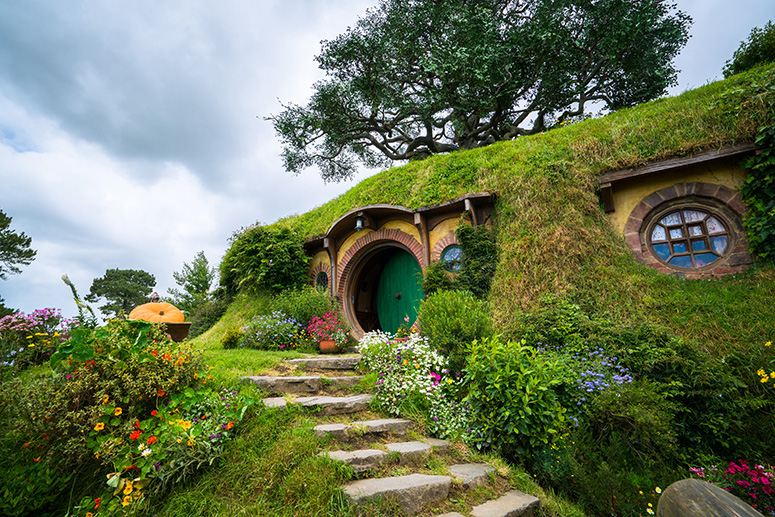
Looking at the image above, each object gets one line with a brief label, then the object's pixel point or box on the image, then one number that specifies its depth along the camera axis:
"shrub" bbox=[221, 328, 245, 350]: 7.16
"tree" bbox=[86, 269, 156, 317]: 26.81
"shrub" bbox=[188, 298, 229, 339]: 11.35
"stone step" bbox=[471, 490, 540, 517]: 2.53
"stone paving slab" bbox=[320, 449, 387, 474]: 2.75
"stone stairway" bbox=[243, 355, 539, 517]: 2.53
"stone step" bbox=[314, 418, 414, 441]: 3.15
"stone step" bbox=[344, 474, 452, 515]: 2.46
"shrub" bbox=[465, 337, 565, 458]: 3.26
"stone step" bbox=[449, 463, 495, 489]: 2.87
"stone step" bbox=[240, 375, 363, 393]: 4.01
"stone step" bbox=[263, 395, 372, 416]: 3.58
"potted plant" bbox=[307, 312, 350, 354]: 6.90
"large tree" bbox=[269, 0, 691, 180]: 10.18
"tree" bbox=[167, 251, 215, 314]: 15.85
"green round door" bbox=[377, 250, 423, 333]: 8.02
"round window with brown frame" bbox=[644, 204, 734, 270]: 5.21
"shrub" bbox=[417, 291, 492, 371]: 4.46
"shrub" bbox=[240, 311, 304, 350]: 7.02
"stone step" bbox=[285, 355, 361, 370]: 5.00
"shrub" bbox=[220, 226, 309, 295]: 8.88
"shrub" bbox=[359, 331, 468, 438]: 3.73
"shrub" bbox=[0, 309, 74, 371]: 4.29
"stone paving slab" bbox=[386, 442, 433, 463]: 3.07
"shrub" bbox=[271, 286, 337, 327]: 7.59
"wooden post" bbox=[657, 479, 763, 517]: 1.45
